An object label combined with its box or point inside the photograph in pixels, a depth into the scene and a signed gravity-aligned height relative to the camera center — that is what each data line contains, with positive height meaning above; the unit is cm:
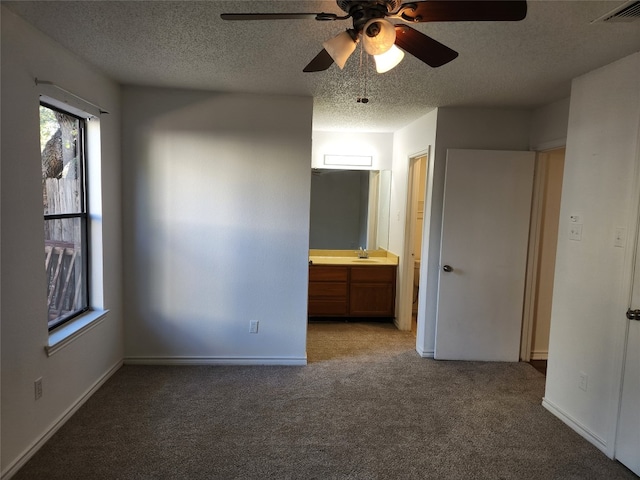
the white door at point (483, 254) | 352 -40
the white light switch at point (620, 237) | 227 -13
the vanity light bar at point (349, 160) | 496 +54
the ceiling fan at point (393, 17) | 137 +67
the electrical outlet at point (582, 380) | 254 -106
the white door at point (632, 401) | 218 -102
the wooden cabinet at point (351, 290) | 472 -100
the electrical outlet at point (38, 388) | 221 -106
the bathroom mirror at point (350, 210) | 509 -6
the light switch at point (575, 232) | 260 -13
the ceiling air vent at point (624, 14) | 173 +89
